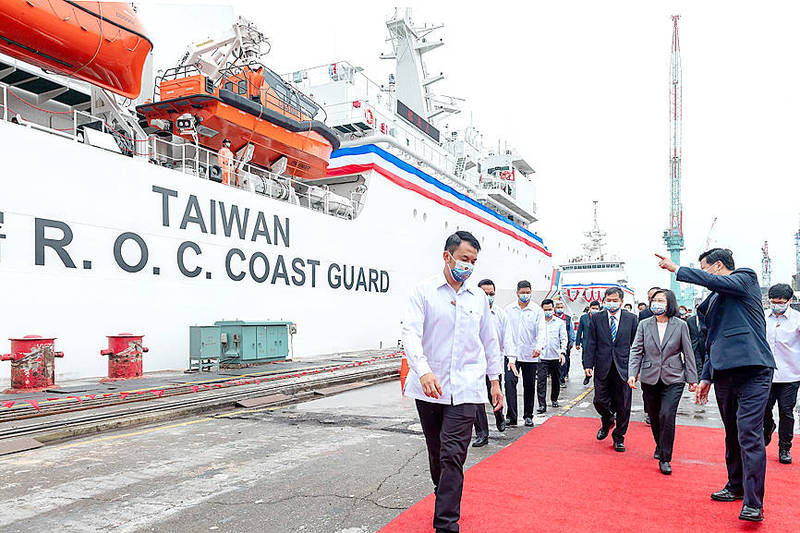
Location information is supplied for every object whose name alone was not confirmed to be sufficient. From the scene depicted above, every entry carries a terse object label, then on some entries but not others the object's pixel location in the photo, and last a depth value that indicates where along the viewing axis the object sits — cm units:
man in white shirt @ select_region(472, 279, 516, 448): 560
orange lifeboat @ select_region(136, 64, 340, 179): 1230
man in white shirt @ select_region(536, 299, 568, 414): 766
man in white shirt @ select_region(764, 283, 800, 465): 510
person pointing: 351
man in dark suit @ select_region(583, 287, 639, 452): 586
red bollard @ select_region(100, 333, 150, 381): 941
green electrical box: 1084
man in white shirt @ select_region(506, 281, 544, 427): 706
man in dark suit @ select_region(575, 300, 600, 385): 1030
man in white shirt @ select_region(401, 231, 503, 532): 309
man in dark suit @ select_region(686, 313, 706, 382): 821
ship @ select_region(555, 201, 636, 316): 4553
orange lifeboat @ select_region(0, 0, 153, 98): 869
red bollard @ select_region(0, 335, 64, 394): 794
